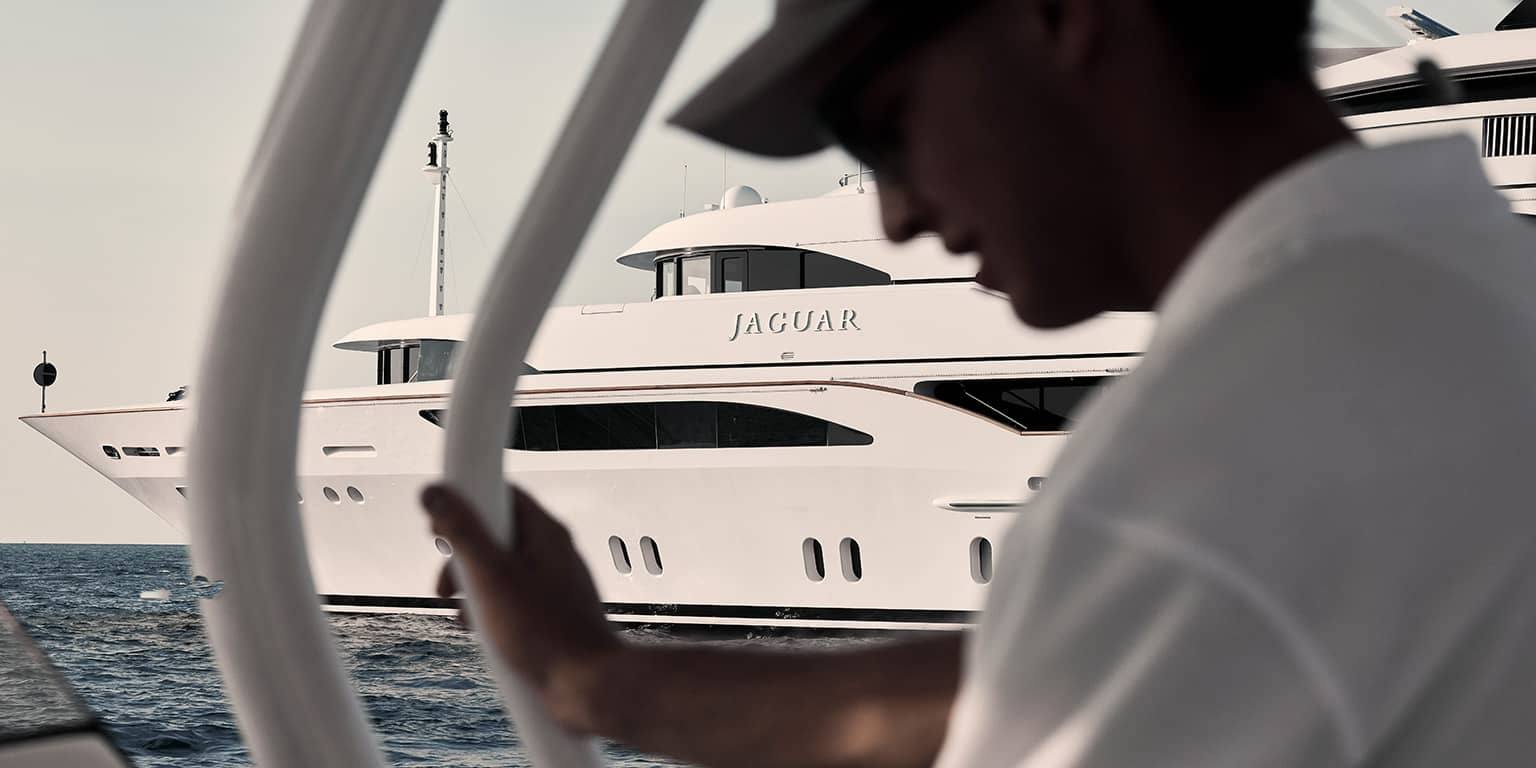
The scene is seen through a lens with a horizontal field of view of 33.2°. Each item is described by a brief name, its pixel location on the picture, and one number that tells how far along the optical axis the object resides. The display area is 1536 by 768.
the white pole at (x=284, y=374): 3.00
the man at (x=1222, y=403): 2.11
